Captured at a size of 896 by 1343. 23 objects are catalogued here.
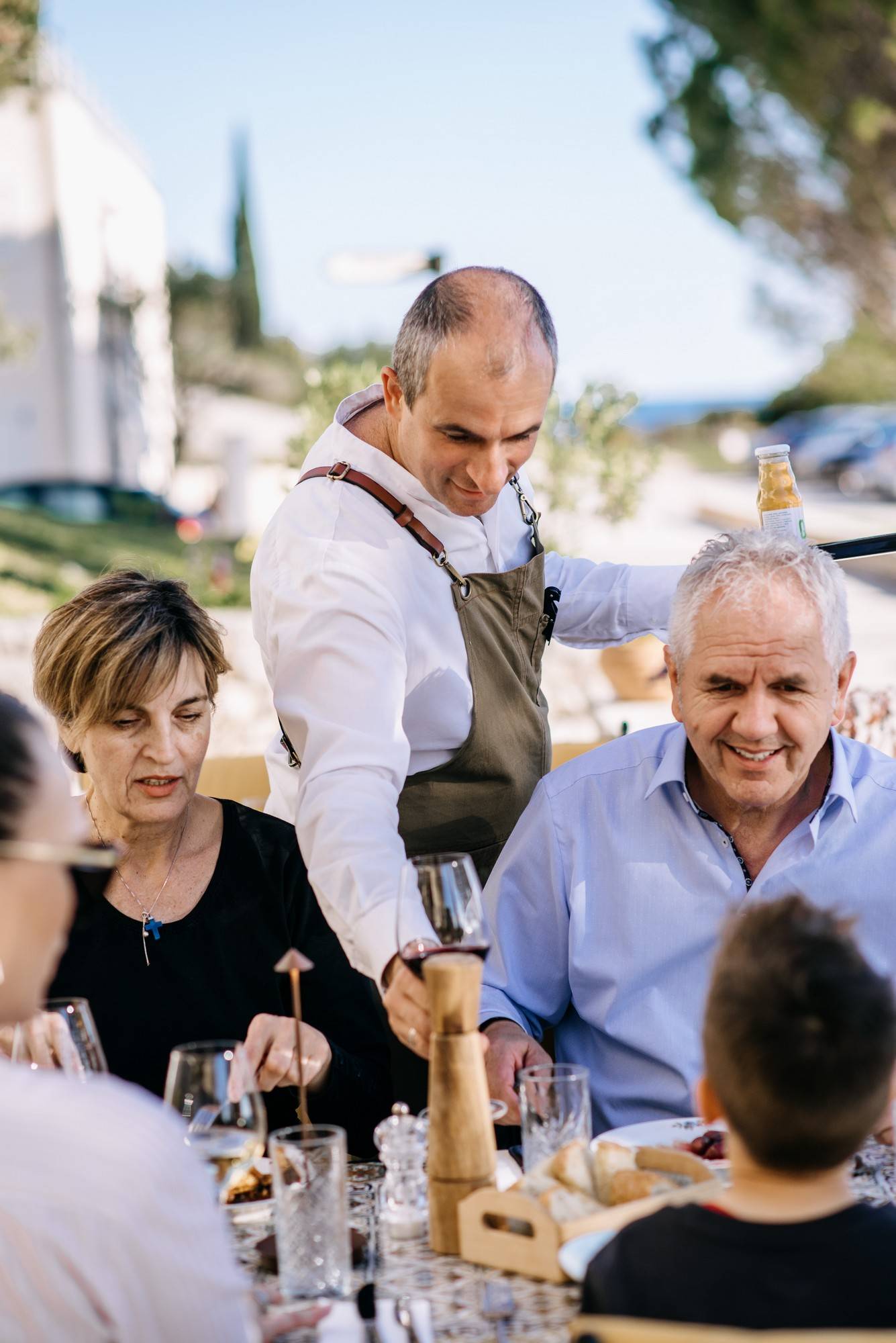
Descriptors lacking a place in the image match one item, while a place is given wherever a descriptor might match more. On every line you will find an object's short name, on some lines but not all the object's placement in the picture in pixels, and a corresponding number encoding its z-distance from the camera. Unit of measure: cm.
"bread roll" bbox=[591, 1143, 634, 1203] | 233
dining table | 219
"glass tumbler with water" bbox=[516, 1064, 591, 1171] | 241
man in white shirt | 287
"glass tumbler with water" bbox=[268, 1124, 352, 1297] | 226
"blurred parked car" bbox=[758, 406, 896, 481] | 3117
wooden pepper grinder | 232
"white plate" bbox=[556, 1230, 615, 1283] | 223
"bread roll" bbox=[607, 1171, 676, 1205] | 231
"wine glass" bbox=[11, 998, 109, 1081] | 242
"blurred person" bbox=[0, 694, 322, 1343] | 194
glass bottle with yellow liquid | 314
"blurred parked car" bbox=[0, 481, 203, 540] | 2364
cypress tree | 4328
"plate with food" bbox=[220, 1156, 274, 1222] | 242
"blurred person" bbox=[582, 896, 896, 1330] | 201
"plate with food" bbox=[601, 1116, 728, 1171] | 245
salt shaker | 237
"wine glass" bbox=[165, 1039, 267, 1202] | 229
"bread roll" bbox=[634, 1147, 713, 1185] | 233
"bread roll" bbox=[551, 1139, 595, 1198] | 232
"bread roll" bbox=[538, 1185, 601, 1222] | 228
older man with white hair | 282
